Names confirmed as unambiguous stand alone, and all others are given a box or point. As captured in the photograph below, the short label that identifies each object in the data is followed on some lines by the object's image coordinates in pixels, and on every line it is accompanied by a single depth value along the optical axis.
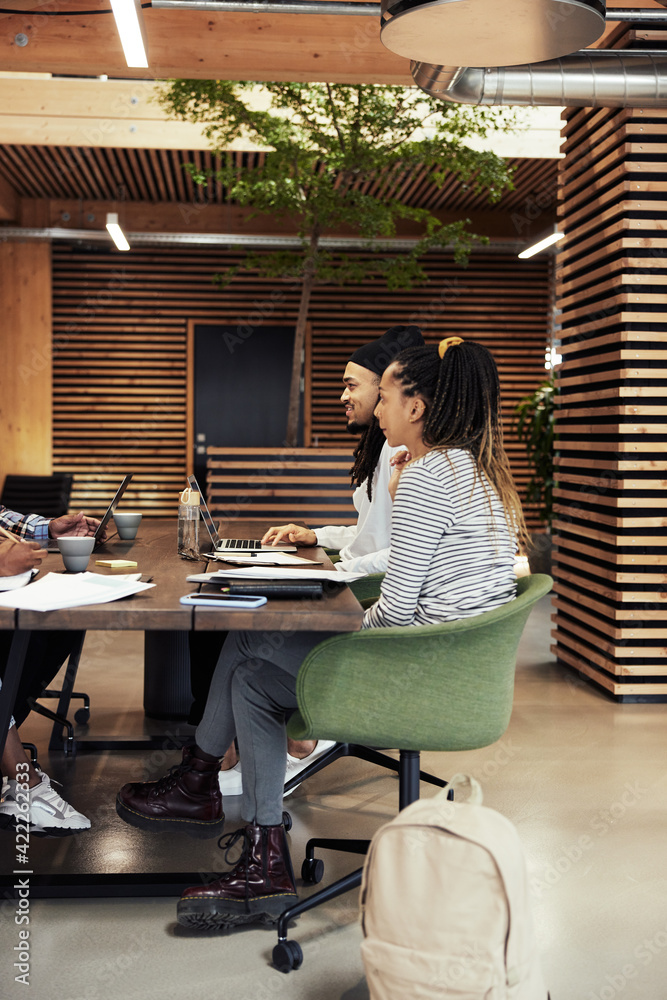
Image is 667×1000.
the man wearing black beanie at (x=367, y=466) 3.12
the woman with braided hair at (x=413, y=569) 2.14
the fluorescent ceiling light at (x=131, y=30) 3.65
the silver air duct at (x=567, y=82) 4.49
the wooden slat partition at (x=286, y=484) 6.36
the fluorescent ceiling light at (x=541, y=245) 8.61
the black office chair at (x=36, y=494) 8.25
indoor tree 6.52
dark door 10.68
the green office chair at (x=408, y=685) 2.04
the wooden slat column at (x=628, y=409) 4.63
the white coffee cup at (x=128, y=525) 3.35
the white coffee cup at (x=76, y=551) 2.40
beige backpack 1.62
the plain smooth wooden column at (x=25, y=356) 10.14
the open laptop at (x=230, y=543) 2.96
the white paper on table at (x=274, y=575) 2.19
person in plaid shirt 2.70
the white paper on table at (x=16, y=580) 2.21
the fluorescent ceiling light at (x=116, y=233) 8.27
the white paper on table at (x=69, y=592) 1.98
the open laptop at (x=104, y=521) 2.96
